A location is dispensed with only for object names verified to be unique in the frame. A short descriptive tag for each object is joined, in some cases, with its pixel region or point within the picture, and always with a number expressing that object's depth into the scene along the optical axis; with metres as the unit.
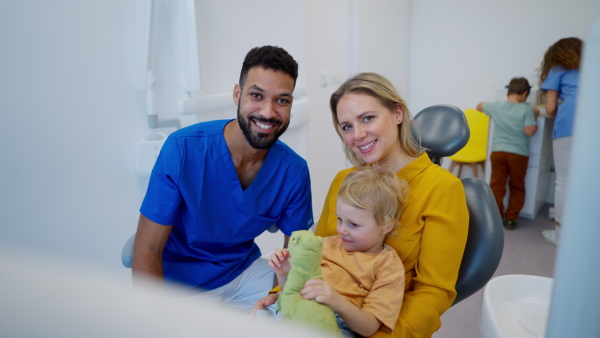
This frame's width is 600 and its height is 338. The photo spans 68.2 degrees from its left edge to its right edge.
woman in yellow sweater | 1.06
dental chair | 1.14
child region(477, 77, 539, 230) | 2.96
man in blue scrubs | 1.29
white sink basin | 1.08
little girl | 0.97
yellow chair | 3.49
